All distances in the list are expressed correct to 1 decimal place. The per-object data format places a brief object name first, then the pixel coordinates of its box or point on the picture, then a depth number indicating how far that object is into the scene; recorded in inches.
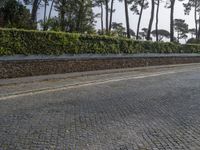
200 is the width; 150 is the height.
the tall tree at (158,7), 894.2
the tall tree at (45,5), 983.8
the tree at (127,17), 741.6
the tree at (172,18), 799.8
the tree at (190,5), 1155.4
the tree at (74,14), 794.6
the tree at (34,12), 576.5
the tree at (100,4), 910.2
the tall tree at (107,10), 893.9
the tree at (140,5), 931.7
